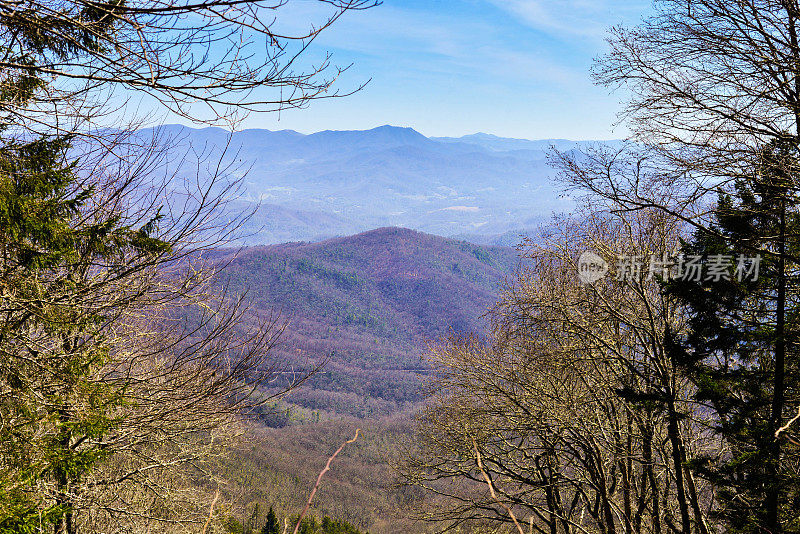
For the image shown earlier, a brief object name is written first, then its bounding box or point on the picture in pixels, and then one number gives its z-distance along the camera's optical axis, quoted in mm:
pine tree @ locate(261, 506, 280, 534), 25291
